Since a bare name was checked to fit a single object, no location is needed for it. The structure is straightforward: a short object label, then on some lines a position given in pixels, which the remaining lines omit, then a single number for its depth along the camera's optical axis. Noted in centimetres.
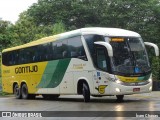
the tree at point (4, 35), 3875
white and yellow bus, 1839
